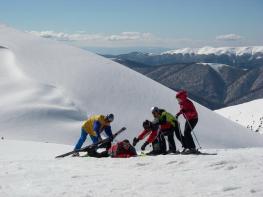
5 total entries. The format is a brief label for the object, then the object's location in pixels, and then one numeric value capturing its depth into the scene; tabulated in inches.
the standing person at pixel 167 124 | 591.2
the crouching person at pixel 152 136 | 596.6
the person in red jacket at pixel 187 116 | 578.6
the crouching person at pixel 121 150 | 596.8
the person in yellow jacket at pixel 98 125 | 652.1
